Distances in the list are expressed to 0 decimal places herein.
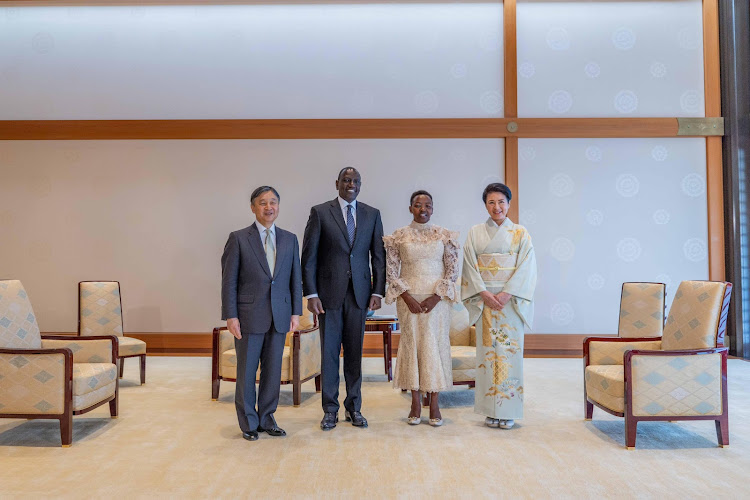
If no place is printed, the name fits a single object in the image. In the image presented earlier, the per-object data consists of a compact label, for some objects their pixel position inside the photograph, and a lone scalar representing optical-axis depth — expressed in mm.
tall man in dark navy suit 3797
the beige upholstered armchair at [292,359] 4605
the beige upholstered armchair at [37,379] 3496
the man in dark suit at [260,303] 3570
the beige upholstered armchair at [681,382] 3430
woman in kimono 3832
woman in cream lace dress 3838
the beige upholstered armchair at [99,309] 5859
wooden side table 5664
